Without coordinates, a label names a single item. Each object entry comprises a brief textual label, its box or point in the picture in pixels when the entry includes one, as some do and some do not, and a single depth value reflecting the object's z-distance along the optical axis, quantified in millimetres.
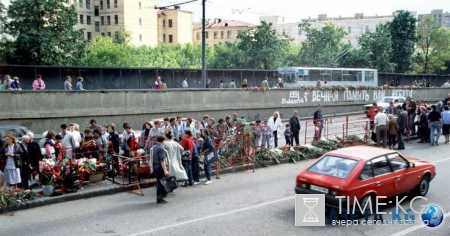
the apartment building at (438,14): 198500
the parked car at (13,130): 15336
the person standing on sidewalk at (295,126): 17344
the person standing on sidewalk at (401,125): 18344
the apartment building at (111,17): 92062
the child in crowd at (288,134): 17422
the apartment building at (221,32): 119562
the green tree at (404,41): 60969
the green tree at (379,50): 56438
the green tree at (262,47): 54659
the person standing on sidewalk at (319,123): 18406
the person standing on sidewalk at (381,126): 17438
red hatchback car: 9062
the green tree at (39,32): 38531
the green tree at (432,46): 66750
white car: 31547
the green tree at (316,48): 63594
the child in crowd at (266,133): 16727
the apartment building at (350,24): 129625
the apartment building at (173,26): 111044
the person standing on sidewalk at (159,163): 10500
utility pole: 24734
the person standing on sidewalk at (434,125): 19109
